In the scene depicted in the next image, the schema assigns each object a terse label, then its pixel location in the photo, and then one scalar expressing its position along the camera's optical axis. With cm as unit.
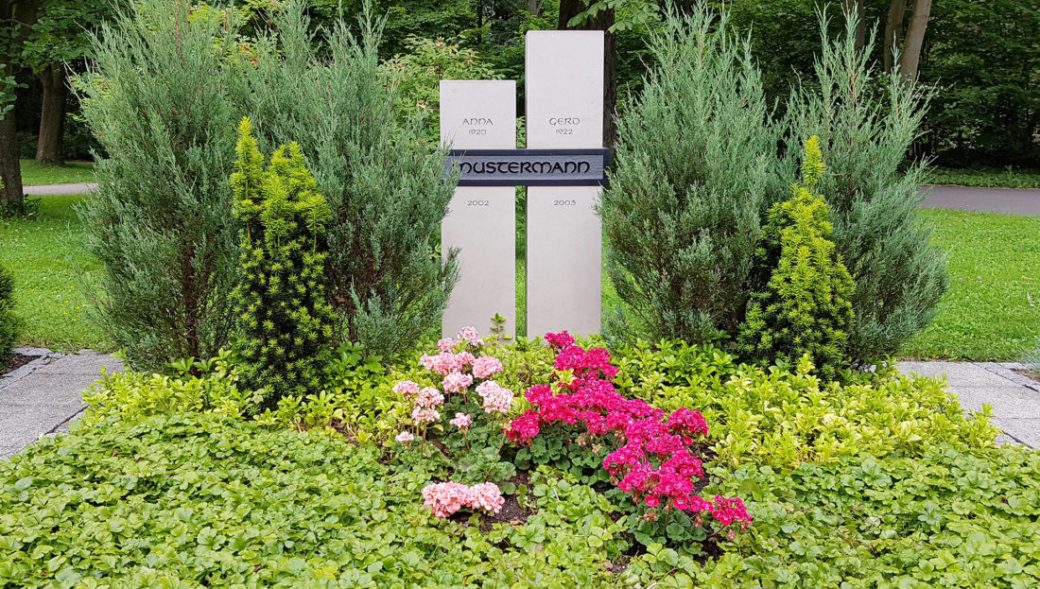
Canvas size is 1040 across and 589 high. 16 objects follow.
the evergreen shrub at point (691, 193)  481
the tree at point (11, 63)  1331
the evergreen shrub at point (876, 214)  483
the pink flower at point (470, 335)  461
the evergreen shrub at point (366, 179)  475
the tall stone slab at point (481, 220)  550
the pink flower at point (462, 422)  380
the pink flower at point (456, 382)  409
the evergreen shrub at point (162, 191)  472
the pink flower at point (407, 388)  396
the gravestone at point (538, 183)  551
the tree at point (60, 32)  1241
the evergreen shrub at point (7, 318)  606
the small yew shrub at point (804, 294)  455
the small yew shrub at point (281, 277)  438
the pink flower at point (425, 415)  382
